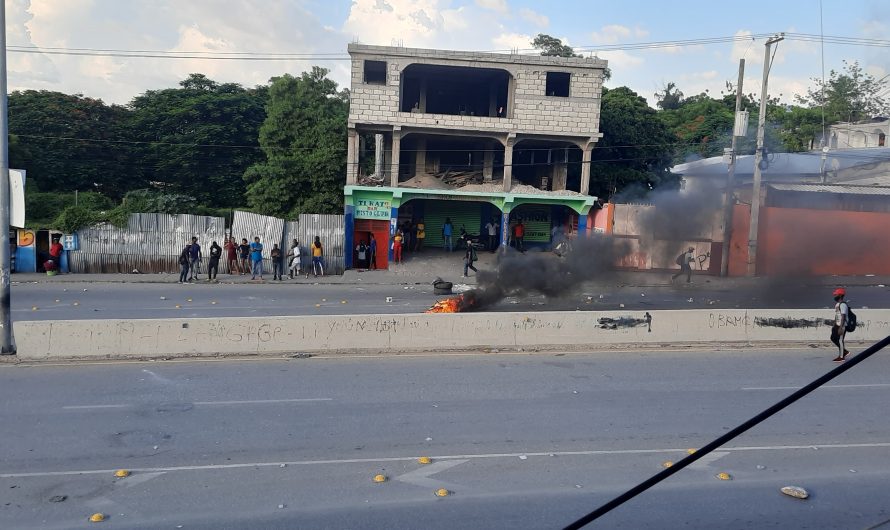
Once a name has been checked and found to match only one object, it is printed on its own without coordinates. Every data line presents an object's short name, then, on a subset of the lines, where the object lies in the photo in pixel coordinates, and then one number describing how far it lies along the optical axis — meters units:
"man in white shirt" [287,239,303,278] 26.94
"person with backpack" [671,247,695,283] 22.31
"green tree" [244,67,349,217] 34.25
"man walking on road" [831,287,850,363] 13.05
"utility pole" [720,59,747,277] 24.80
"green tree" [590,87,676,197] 34.75
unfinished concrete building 30.14
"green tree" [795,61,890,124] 30.97
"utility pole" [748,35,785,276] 24.70
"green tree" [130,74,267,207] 41.03
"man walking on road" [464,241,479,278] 26.55
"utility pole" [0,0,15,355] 12.70
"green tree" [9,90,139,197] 39.22
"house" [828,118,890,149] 38.03
